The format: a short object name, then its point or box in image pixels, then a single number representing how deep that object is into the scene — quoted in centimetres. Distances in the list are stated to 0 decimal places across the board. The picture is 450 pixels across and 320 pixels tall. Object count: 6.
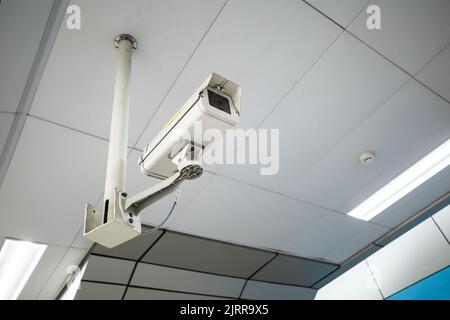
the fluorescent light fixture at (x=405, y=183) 302
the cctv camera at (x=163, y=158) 111
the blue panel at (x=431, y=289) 346
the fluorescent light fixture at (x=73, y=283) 318
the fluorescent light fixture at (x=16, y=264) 296
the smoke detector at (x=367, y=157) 273
